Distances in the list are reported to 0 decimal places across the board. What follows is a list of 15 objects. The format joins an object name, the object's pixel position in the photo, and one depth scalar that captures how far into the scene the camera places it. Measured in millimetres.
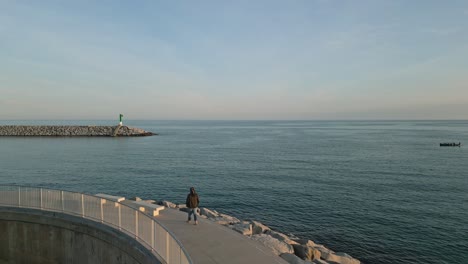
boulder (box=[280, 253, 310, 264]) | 10745
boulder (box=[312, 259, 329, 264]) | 12421
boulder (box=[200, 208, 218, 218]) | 17133
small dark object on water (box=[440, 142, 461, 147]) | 67594
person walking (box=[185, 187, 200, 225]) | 12141
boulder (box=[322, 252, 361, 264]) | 13402
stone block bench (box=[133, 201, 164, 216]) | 13281
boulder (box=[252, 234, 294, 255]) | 11930
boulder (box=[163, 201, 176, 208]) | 18756
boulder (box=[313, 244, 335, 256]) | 13800
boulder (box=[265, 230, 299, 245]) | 14012
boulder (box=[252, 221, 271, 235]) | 14920
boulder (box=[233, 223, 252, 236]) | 13308
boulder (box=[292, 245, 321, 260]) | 12750
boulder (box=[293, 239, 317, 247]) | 15092
